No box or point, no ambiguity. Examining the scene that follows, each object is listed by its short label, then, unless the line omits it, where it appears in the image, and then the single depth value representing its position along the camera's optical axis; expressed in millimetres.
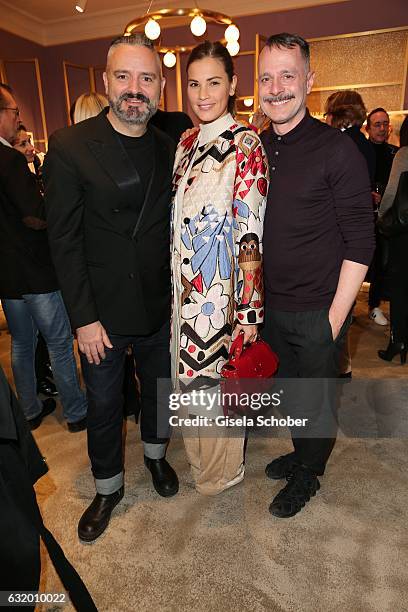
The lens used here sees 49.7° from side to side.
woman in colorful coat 1560
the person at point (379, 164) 4008
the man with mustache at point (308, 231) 1568
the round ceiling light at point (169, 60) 5684
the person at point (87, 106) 2230
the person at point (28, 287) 2146
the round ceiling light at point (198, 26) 3953
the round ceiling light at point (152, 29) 3760
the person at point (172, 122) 2604
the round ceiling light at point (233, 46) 4293
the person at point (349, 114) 3061
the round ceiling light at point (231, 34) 4082
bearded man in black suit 1548
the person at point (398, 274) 2871
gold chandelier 3363
